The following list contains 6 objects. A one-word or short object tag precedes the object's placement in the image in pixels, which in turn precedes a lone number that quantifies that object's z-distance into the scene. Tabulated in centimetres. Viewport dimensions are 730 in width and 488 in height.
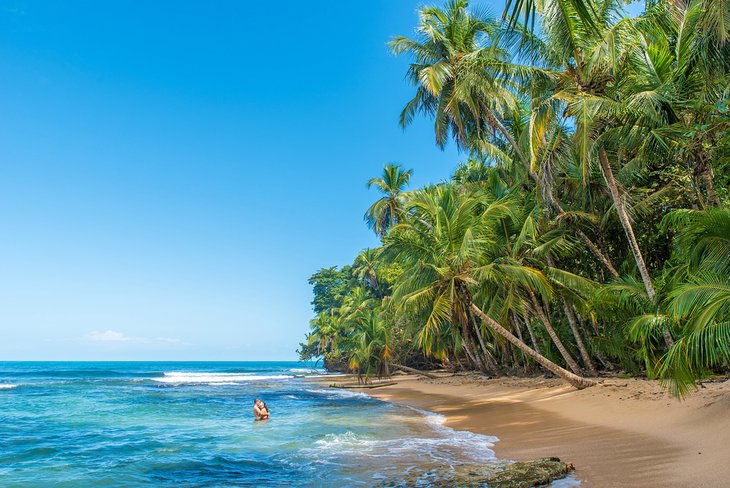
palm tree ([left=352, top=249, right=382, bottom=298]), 4384
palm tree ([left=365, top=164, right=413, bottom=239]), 3209
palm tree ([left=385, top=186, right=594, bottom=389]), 1380
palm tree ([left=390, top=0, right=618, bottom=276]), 1498
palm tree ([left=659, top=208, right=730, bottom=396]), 559
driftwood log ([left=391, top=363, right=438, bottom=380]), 2822
